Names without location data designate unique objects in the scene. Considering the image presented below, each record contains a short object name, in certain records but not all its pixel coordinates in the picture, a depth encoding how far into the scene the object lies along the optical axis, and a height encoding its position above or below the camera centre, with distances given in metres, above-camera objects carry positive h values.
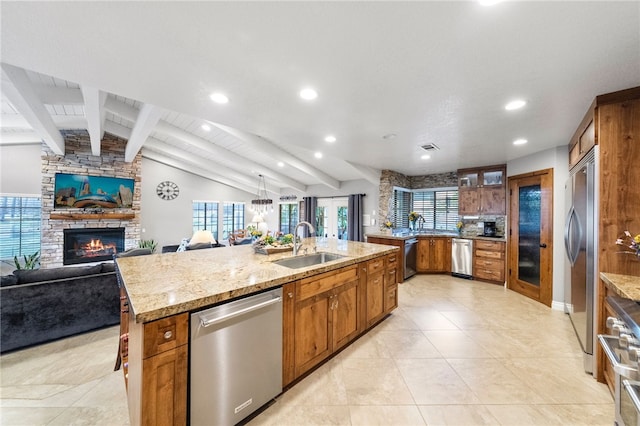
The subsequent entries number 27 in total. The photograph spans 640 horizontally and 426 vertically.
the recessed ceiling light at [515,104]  2.15 +1.08
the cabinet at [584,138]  2.12 +0.85
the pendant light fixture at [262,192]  8.39 +0.89
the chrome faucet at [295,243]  2.75 -0.34
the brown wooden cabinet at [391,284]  3.01 -0.91
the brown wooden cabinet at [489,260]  4.53 -0.87
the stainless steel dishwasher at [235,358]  1.28 -0.89
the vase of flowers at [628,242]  1.80 -0.19
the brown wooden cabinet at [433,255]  5.24 -0.87
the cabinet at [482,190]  4.69 +0.56
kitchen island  1.14 -0.62
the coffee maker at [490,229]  4.88 -0.26
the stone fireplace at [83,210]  5.25 +0.19
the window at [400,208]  5.82 +0.21
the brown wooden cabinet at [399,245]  4.64 -0.58
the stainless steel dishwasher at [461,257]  4.93 -0.88
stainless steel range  1.02 -0.68
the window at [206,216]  7.99 -0.05
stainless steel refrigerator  2.02 -0.31
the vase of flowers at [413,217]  5.86 -0.02
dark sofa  2.39 -1.01
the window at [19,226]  4.87 -0.27
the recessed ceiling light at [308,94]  2.05 +1.11
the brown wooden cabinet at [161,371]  1.11 -0.78
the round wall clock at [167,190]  7.16 +0.76
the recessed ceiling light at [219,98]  2.14 +1.11
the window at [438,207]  5.78 +0.24
